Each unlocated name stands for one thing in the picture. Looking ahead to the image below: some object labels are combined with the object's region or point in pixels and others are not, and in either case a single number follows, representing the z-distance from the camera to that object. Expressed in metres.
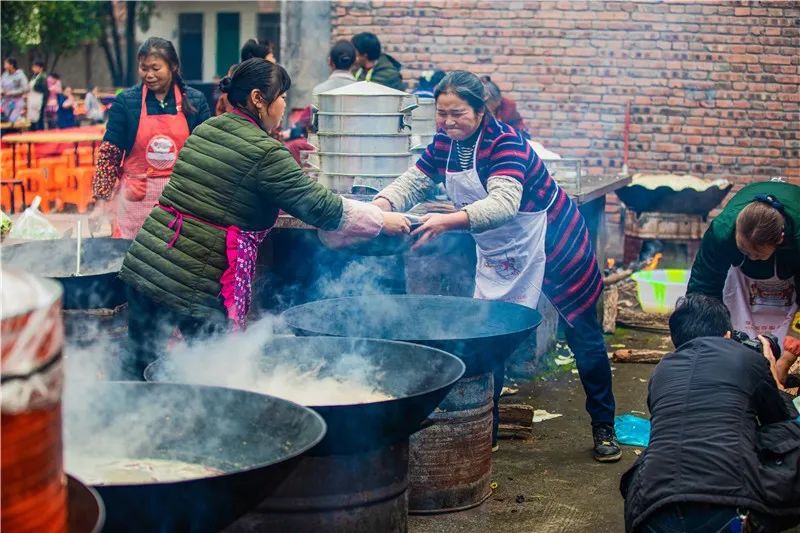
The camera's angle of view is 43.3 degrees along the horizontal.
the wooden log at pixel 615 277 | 8.59
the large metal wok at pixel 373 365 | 3.15
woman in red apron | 5.78
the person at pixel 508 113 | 7.78
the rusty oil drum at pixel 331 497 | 3.13
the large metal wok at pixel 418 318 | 4.28
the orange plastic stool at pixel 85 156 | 14.55
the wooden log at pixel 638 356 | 7.10
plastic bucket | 8.25
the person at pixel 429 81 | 8.76
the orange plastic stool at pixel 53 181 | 13.52
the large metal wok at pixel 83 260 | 4.40
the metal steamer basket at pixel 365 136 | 5.73
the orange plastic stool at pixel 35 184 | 13.17
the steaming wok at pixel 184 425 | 2.82
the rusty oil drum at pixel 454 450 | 4.36
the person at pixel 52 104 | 21.27
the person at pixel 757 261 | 4.24
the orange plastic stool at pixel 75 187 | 13.67
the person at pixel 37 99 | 19.61
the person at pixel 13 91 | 19.69
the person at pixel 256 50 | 7.05
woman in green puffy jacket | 3.83
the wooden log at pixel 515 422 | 5.48
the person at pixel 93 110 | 21.89
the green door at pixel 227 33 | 29.94
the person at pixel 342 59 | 7.80
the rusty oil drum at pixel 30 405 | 1.56
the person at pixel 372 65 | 8.66
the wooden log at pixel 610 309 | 8.07
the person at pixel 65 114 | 20.80
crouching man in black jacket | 3.18
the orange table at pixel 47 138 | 12.60
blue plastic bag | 5.46
